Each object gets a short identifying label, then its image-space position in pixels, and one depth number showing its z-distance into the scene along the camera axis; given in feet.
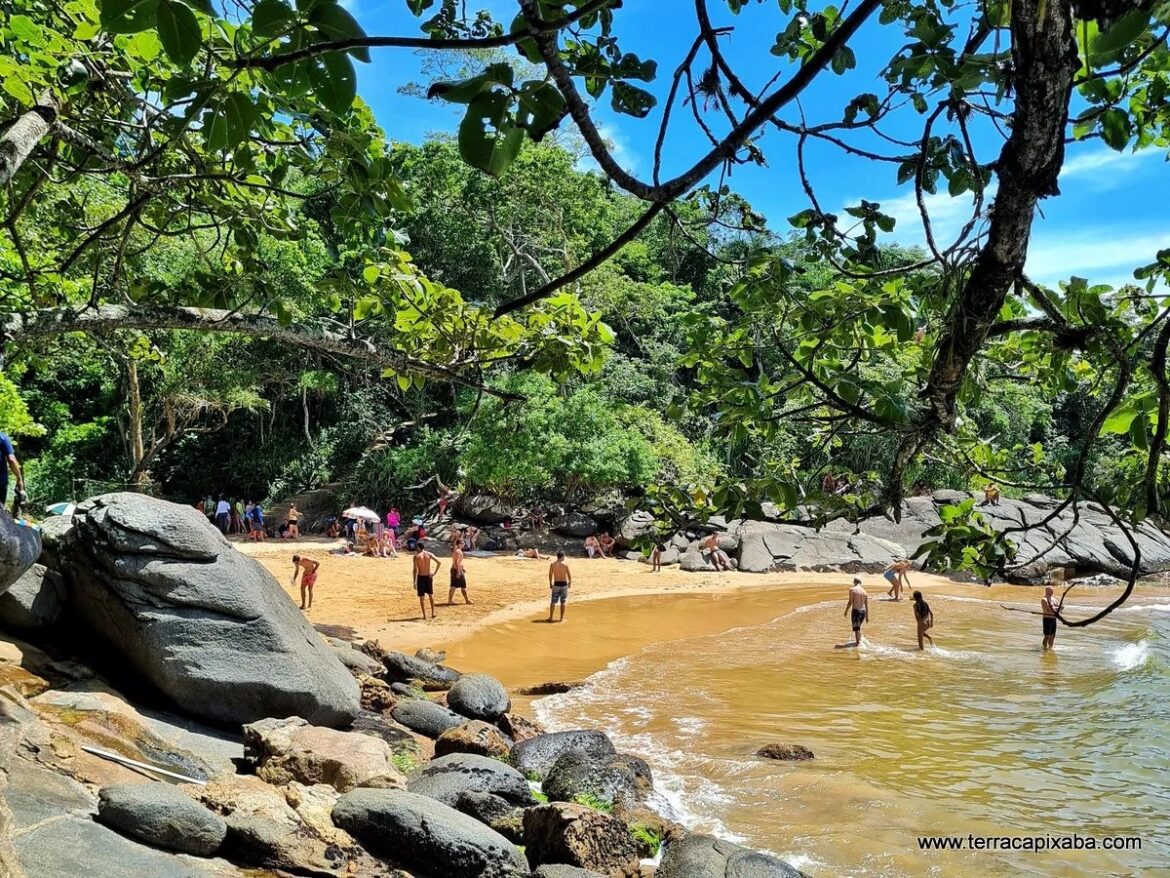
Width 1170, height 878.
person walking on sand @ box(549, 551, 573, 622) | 52.11
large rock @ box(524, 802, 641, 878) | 18.01
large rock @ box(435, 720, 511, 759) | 25.16
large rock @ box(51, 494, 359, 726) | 21.06
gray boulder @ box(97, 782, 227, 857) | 12.88
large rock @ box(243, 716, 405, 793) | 18.69
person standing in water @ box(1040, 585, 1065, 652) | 49.93
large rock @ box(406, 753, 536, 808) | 20.86
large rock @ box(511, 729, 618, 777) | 25.98
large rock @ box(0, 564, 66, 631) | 20.72
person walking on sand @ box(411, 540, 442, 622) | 51.08
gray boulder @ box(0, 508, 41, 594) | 17.01
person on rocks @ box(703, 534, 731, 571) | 80.18
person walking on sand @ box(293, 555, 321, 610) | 50.08
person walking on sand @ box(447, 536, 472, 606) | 55.98
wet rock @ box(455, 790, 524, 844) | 20.10
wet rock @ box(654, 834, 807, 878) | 18.31
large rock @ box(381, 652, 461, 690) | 35.06
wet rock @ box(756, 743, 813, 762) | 28.62
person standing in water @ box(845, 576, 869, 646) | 48.75
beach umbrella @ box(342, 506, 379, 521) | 75.41
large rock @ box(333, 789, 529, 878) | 16.28
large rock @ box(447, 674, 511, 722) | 30.01
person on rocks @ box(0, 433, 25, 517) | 21.26
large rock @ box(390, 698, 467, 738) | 27.78
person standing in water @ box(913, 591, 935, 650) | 47.39
